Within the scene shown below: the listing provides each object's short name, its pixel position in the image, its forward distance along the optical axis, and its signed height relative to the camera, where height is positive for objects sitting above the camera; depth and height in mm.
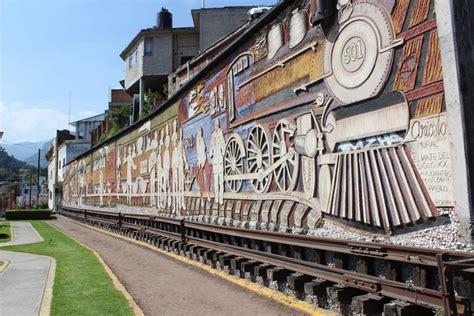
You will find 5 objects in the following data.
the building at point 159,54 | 42625 +14181
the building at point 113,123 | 47775 +9112
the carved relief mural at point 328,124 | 5285 +1220
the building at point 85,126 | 71875 +12501
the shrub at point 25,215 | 43597 -900
